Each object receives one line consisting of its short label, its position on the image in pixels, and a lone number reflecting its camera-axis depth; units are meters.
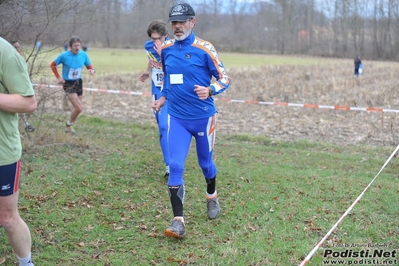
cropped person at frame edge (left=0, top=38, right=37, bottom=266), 3.64
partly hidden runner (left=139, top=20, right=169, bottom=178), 7.64
